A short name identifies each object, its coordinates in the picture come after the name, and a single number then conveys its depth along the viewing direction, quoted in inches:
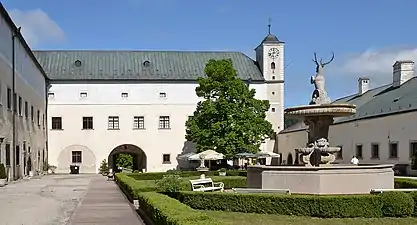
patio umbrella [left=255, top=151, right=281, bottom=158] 1653.3
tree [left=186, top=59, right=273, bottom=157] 1792.6
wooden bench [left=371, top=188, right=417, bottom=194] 559.5
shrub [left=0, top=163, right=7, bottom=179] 1104.6
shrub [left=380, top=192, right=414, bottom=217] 520.7
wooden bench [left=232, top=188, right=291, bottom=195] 597.0
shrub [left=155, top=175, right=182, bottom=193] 631.2
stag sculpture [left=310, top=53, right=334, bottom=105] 755.4
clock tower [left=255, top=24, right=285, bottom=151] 2214.6
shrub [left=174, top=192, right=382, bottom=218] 521.3
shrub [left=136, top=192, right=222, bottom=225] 338.6
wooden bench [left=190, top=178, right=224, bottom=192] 705.6
